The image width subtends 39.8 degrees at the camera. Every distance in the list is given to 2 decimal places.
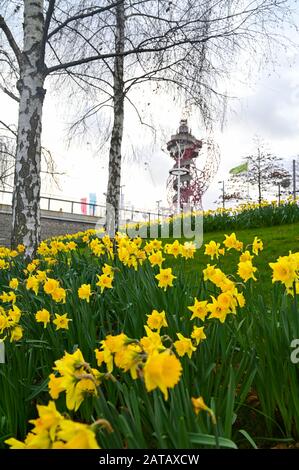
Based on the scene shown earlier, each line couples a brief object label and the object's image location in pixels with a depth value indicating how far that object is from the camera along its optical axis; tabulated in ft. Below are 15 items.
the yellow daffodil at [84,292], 6.84
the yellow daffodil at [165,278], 6.99
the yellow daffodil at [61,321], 6.20
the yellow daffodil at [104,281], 7.50
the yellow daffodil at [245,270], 6.38
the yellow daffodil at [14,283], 9.10
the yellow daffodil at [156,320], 4.82
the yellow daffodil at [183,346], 4.28
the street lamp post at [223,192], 83.21
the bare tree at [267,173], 72.89
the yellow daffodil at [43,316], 6.31
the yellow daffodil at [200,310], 5.40
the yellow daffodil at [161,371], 2.38
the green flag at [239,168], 56.16
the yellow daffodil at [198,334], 4.80
